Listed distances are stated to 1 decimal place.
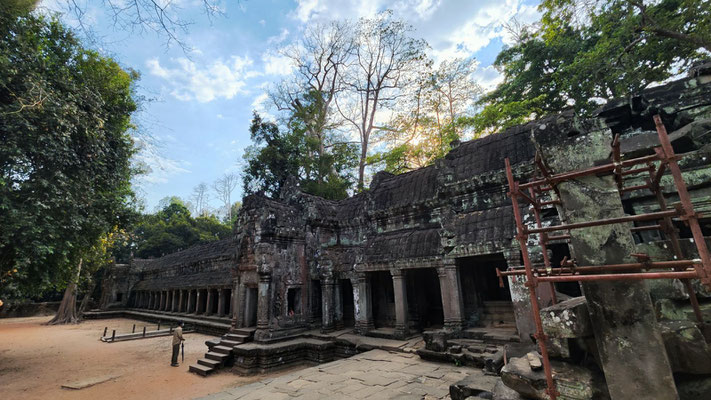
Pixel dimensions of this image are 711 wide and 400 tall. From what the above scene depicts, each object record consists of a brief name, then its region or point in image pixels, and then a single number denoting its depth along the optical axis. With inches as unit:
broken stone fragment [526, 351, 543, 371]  136.3
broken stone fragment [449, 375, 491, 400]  175.5
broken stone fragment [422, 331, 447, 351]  285.0
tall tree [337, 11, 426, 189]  950.4
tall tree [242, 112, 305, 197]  832.3
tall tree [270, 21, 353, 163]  971.3
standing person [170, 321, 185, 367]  424.5
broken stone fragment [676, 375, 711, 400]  111.1
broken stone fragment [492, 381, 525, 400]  134.6
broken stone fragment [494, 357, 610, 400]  118.0
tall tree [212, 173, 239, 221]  1796.3
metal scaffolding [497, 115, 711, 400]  91.5
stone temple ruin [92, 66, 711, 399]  116.9
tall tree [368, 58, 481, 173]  874.8
